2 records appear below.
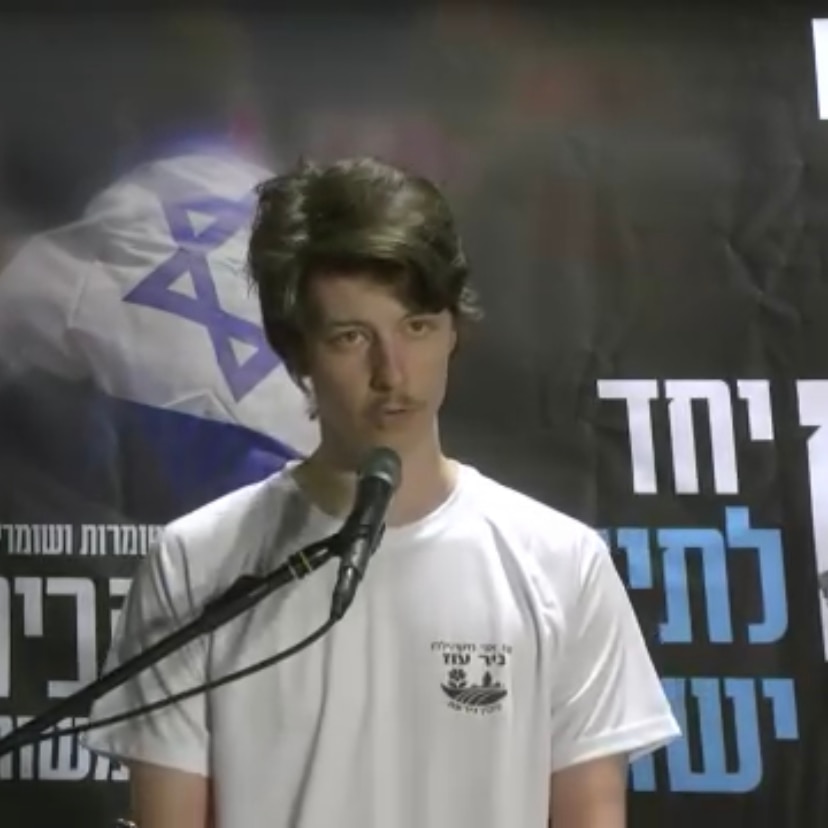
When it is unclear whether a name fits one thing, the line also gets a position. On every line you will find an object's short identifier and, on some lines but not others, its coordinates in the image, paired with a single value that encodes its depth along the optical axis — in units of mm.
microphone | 5232
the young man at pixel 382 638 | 5484
